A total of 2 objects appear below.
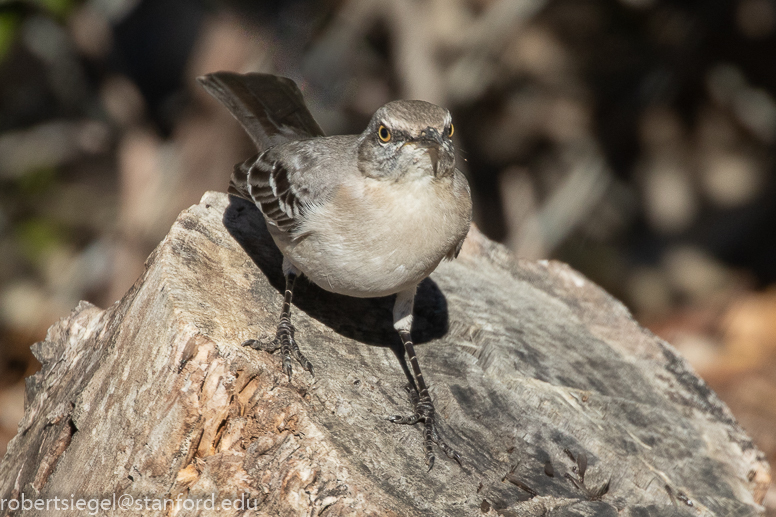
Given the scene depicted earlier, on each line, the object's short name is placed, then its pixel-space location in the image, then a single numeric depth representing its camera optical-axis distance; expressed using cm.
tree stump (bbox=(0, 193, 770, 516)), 607
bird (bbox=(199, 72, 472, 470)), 720
